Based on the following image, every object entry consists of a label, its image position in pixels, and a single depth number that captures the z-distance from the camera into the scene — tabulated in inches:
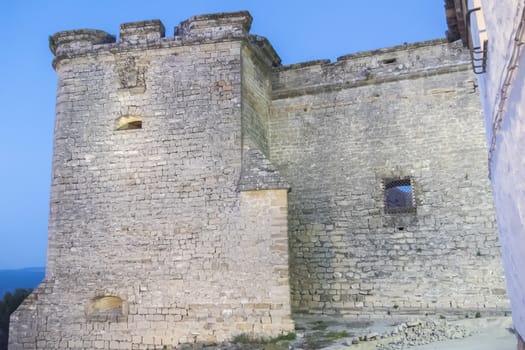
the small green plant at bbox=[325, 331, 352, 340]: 297.3
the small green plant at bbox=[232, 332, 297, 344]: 304.5
